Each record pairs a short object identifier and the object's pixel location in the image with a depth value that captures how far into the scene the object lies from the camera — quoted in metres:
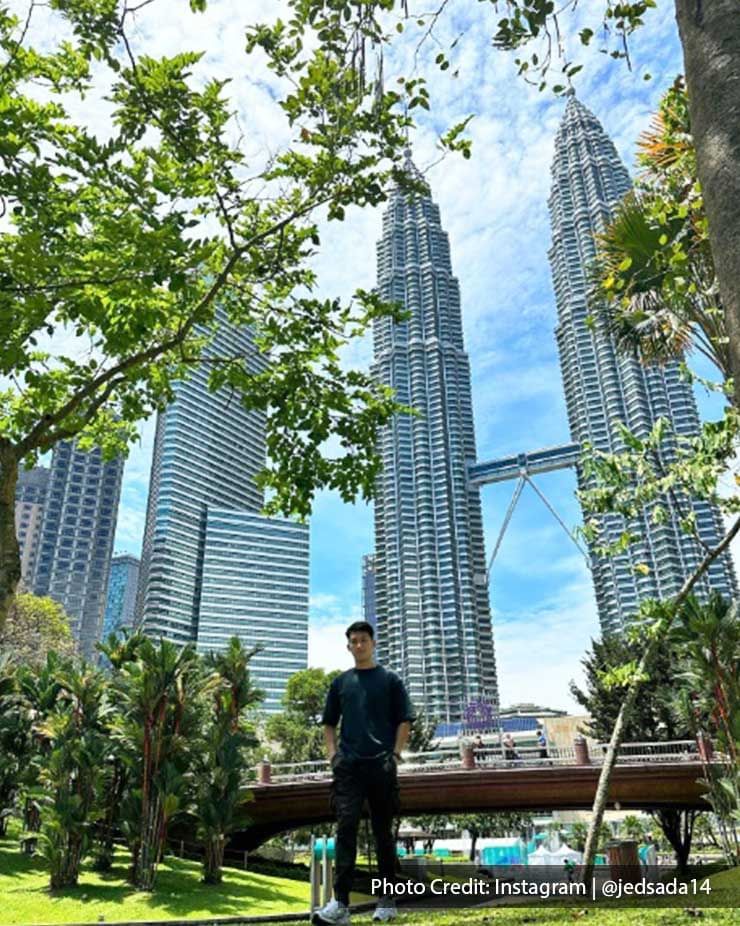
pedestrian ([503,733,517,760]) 33.61
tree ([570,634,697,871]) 30.08
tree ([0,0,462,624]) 5.13
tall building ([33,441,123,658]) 128.25
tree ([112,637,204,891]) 20.55
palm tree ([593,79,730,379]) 6.73
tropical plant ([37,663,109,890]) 19.17
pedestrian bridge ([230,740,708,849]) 23.17
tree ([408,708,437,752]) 49.28
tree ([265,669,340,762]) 54.54
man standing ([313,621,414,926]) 4.18
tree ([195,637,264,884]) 22.75
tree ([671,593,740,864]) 16.98
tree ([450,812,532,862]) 58.67
